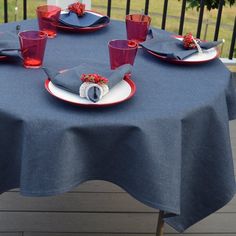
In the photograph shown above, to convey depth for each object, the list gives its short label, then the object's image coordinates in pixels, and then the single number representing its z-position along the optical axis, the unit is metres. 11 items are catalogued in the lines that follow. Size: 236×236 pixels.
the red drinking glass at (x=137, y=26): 1.79
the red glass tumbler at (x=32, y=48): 1.51
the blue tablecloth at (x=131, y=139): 1.27
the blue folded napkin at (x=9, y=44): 1.54
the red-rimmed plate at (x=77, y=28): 1.89
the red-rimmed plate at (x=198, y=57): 1.67
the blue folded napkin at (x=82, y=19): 1.91
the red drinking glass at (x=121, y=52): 1.52
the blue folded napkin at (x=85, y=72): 1.33
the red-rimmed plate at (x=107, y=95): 1.32
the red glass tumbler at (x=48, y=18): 1.81
